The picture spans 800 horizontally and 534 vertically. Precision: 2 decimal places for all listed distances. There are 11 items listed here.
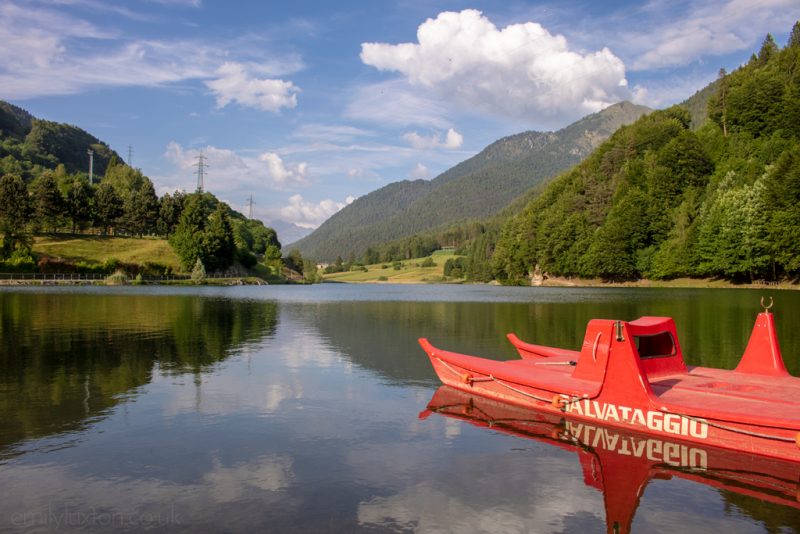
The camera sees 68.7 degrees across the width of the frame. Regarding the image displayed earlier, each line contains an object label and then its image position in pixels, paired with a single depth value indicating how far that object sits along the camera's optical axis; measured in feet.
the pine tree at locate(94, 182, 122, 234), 584.81
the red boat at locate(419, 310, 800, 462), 48.24
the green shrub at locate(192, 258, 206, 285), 525.34
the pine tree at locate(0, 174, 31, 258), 479.41
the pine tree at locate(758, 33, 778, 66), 578.25
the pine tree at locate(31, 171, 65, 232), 517.96
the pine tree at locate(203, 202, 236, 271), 577.02
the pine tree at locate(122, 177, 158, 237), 607.78
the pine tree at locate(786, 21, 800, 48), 603.67
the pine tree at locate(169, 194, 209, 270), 558.15
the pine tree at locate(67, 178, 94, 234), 557.33
